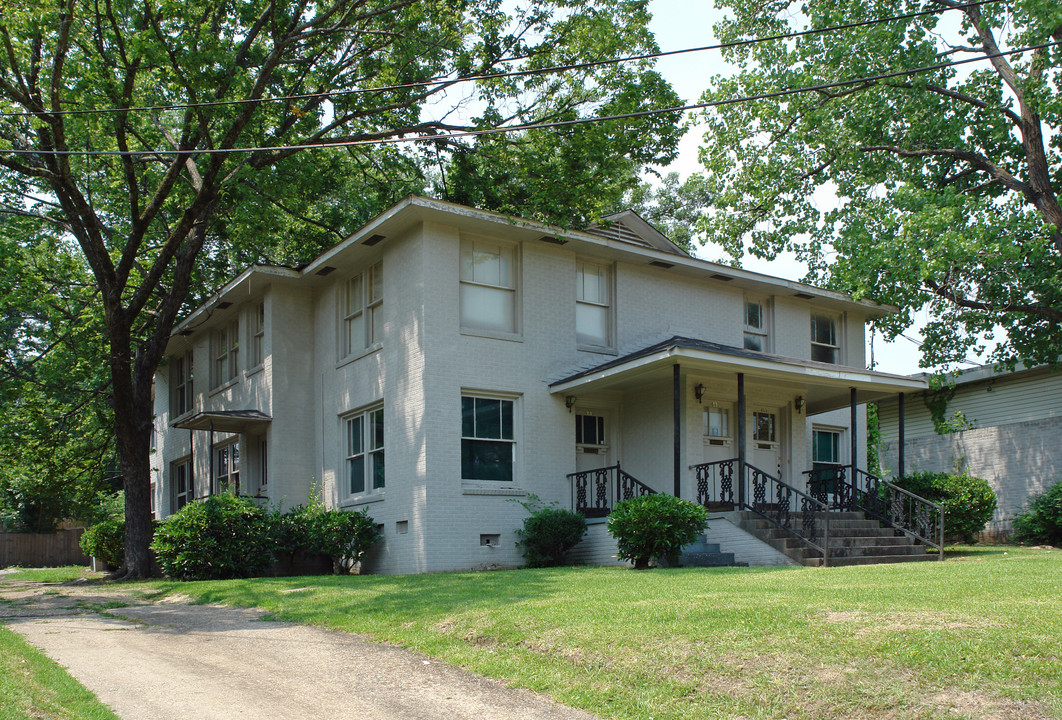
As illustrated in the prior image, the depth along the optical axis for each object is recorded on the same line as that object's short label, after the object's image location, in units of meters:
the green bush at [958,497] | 17.98
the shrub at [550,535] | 16.75
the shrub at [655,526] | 14.22
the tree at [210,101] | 16.25
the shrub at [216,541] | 16.58
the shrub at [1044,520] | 20.20
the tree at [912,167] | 21.42
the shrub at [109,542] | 22.77
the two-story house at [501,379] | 16.95
